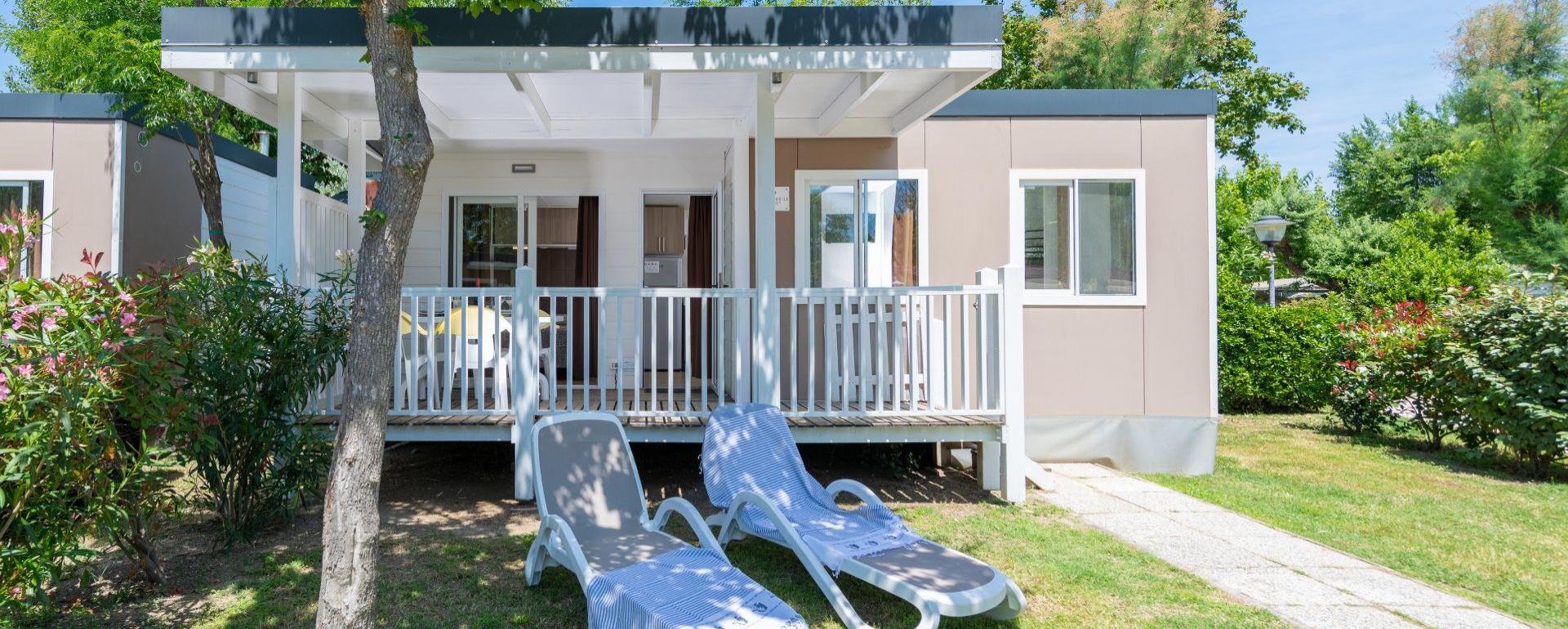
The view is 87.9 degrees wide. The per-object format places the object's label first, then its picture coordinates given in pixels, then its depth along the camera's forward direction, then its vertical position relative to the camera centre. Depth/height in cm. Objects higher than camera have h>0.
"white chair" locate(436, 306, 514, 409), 523 -11
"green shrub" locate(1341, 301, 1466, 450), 781 -41
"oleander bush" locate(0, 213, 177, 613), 279 -31
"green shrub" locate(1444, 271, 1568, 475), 665 -34
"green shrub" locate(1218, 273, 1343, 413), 1114 -31
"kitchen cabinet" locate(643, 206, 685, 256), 866 +106
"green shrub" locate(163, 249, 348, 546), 401 -27
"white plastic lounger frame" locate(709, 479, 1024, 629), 314 -105
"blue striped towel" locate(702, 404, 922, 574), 387 -86
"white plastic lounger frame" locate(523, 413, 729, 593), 335 -94
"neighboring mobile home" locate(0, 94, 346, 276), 694 +136
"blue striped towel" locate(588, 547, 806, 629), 295 -102
